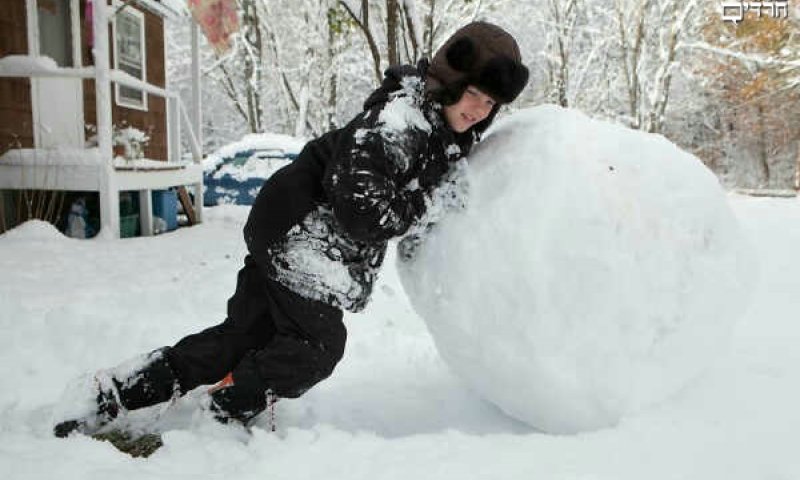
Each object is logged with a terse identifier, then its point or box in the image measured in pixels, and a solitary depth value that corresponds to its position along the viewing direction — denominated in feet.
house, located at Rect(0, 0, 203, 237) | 20.81
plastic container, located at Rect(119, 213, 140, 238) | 23.56
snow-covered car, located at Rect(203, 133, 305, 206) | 36.04
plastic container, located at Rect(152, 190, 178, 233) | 26.61
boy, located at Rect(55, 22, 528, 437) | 6.22
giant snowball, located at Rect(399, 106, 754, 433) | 6.23
